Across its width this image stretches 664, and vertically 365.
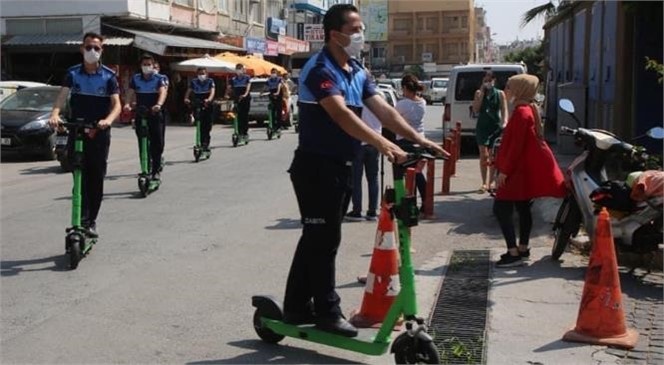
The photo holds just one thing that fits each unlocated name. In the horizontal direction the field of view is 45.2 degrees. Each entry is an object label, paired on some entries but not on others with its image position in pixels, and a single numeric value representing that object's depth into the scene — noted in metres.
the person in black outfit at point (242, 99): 20.03
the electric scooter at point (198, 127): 16.23
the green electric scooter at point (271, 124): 22.11
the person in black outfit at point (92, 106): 7.73
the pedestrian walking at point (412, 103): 9.42
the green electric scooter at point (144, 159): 11.55
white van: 17.78
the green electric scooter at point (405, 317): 4.48
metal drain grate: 5.10
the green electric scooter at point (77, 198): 7.22
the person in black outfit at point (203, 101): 16.27
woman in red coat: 7.19
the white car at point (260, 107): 27.76
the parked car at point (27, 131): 16.97
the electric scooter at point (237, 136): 20.09
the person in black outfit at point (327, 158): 4.80
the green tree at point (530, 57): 56.78
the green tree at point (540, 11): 24.25
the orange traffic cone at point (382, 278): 5.25
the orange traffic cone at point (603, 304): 5.23
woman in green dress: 11.87
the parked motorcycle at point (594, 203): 6.70
